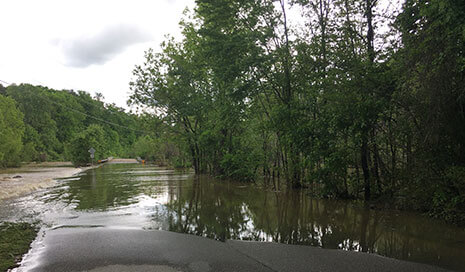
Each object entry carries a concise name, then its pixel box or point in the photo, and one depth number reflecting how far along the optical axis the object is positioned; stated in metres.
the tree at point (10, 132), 39.00
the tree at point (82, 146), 47.34
